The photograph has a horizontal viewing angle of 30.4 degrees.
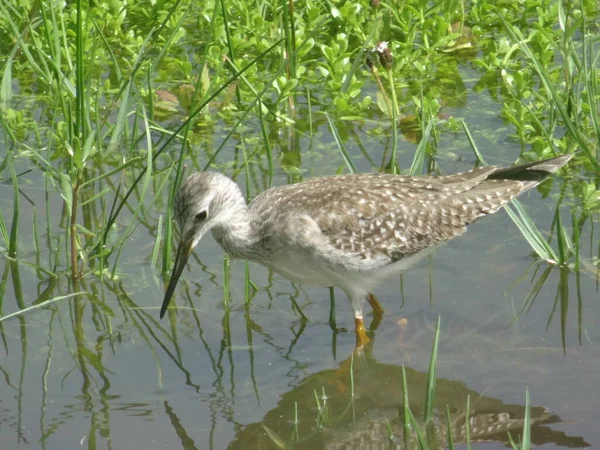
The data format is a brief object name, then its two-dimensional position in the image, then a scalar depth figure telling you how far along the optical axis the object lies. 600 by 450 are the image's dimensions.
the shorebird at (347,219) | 7.00
